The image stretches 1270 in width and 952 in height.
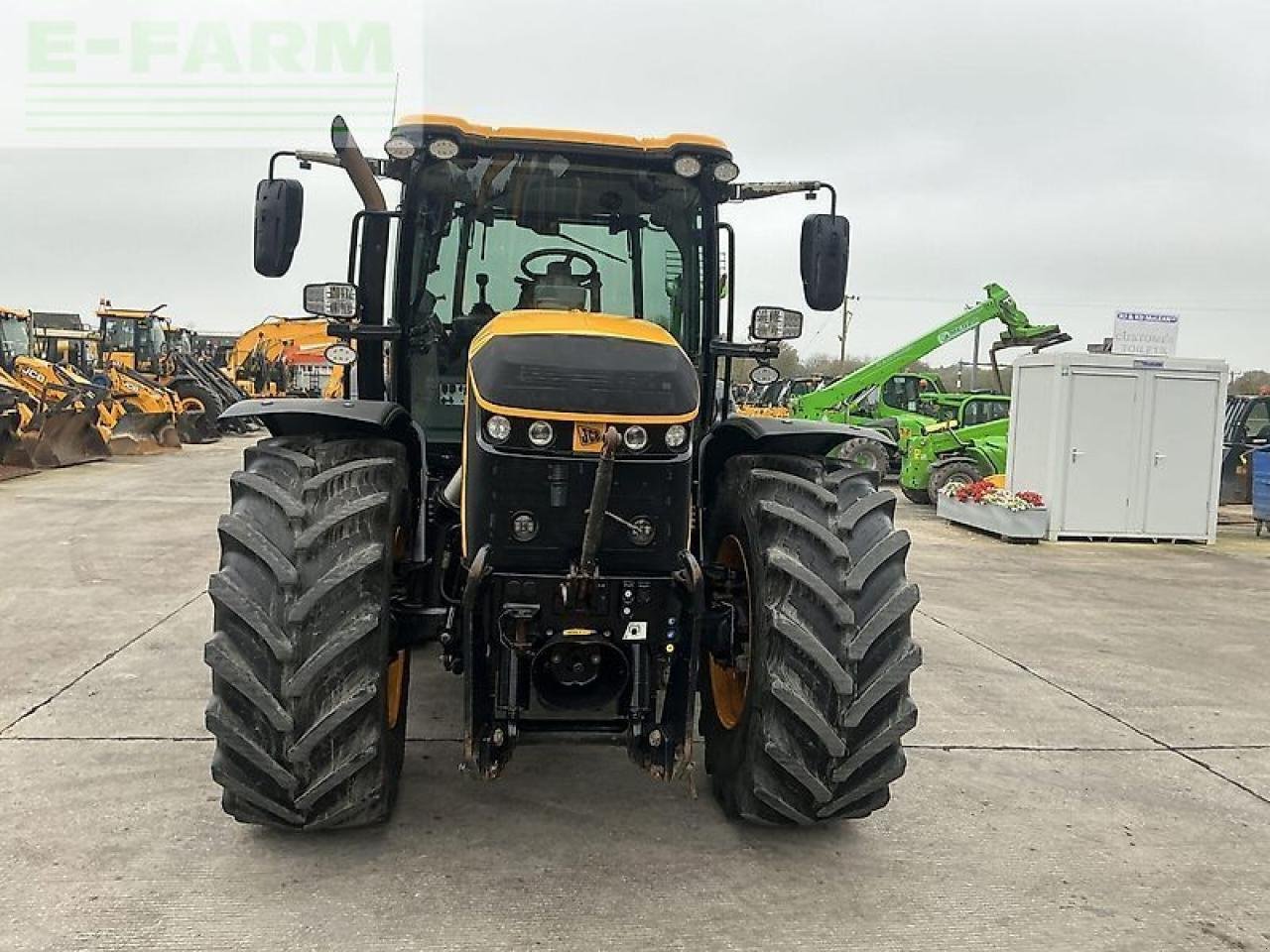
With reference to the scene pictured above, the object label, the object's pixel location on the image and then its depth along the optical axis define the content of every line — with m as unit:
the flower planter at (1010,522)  12.08
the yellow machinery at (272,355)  26.61
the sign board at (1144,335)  12.88
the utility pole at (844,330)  52.72
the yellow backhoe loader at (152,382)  20.58
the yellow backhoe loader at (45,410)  15.59
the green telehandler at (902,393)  16.67
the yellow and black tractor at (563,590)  3.14
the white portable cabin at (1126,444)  12.31
